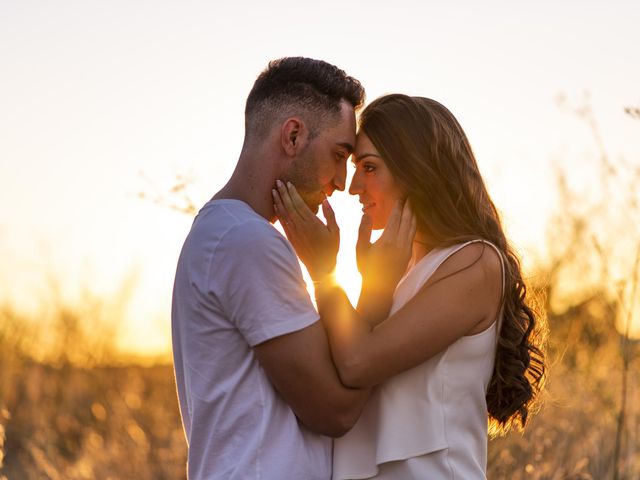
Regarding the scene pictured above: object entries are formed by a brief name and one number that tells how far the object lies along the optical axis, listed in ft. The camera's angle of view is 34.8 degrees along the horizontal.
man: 9.17
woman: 9.86
